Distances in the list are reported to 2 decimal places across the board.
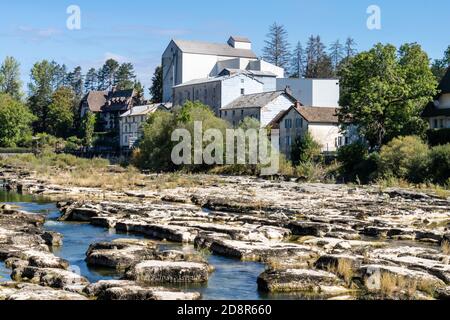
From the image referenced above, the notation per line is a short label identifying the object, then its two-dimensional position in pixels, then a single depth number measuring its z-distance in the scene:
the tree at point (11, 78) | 159.88
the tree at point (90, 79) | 173.00
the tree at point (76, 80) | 174.25
